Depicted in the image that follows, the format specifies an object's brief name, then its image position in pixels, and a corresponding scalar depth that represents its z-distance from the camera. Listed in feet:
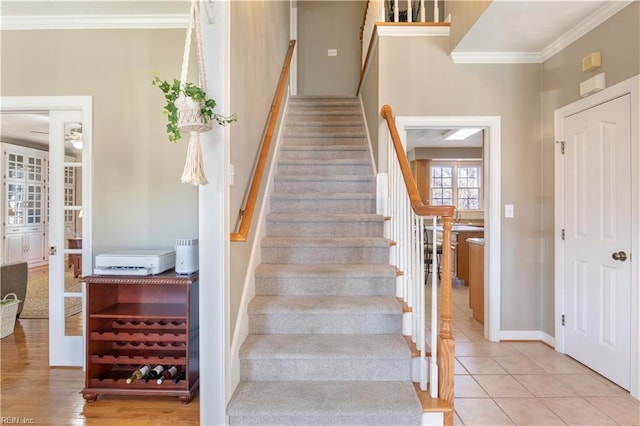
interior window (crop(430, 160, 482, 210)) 27.17
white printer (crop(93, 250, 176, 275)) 7.51
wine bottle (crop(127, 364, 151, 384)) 7.35
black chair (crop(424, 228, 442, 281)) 19.36
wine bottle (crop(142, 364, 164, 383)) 7.47
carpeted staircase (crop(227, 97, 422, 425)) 6.01
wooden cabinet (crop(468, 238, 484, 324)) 12.05
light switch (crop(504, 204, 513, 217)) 10.82
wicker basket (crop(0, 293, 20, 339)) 11.35
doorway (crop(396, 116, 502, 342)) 10.73
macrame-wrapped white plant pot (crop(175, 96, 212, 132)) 5.04
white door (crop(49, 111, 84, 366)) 9.29
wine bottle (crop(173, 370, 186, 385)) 7.41
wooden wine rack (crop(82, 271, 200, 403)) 7.37
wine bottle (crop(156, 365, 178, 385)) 7.48
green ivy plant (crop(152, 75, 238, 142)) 5.06
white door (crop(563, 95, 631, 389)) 7.95
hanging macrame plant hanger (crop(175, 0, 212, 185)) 5.05
